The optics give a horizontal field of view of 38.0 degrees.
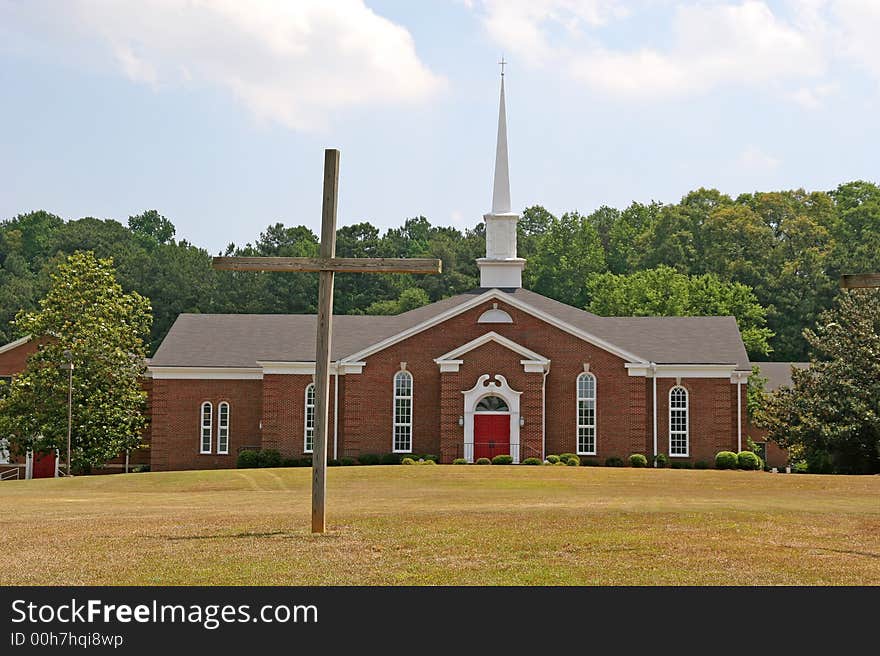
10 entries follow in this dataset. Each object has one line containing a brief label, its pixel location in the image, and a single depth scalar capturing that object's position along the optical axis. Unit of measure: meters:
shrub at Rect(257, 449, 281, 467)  56.16
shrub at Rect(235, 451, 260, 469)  56.28
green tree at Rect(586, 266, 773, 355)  80.62
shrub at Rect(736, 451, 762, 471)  54.50
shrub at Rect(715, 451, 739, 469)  54.34
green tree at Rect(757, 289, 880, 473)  50.31
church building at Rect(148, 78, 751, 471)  54.84
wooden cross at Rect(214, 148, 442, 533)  19.86
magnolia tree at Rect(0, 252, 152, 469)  57.78
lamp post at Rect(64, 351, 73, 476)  54.47
